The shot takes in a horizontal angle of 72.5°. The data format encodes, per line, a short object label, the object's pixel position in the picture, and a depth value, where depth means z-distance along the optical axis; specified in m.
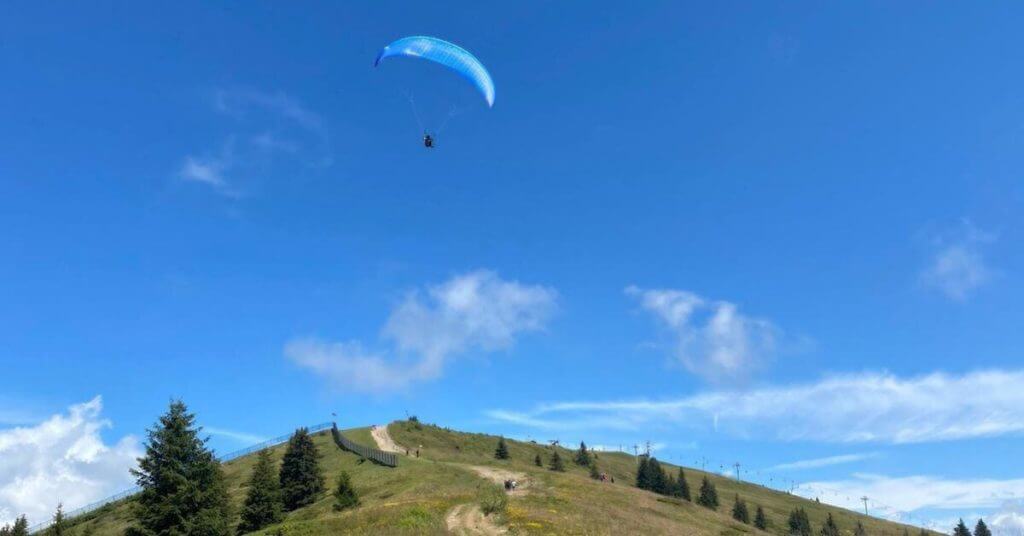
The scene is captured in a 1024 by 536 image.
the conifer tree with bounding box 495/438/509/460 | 106.09
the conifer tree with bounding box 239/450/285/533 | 56.44
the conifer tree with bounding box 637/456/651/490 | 108.81
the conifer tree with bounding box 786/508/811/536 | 121.17
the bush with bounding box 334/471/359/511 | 55.44
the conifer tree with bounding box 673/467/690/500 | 110.37
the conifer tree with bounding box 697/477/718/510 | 117.44
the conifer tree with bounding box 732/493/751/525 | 112.44
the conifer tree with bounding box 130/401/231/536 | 47.56
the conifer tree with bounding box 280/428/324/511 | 64.62
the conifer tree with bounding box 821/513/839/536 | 120.62
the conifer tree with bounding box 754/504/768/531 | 111.19
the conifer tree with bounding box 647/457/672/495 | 109.12
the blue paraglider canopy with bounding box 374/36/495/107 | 49.22
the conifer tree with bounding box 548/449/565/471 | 108.75
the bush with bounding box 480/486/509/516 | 51.72
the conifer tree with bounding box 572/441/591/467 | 142.84
